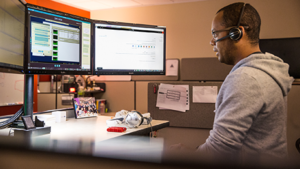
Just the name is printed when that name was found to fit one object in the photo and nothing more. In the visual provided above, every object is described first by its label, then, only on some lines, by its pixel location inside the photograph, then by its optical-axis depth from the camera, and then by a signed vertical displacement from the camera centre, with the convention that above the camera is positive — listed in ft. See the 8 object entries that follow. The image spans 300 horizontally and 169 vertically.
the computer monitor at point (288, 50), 9.18 +1.49
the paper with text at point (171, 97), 6.14 -0.27
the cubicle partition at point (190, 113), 6.04 -0.68
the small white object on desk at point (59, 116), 4.19 -0.52
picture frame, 4.52 -0.41
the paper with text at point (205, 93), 6.02 -0.15
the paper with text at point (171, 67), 11.28 +0.92
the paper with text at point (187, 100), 6.09 -0.34
